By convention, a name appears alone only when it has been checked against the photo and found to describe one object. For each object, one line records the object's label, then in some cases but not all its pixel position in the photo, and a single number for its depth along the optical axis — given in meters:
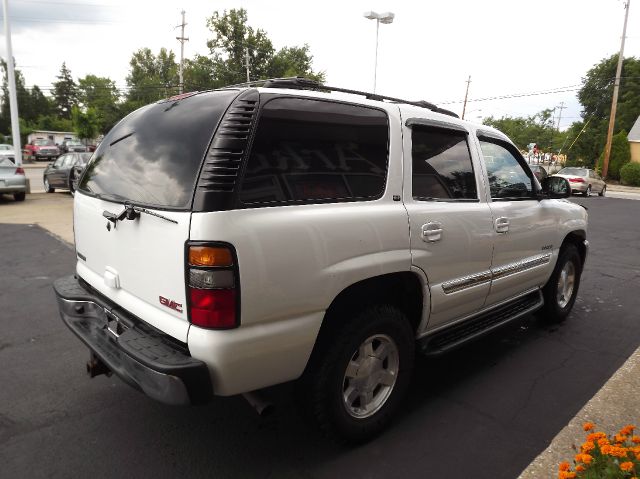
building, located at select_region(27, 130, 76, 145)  62.87
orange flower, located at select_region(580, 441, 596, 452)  1.95
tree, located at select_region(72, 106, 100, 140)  46.06
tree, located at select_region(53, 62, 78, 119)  101.69
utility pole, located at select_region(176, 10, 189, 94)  41.95
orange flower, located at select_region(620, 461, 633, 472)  1.77
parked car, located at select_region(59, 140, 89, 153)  41.61
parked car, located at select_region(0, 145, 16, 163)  29.02
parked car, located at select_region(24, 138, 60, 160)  40.59
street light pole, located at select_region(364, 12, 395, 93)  17.94
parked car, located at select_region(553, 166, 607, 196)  22.22
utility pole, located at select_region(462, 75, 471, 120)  48.59
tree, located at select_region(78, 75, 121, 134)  81.69
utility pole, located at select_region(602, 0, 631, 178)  30.98
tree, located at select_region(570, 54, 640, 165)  44.28
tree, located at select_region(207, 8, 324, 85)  52.62
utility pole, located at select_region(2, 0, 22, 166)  15.14
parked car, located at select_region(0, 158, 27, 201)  12.35
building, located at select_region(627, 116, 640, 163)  38.96
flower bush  1.84
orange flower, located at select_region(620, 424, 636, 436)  2.08
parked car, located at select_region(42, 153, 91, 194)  14.39
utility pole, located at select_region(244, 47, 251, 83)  46.46
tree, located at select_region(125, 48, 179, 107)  77.64
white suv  1.99
